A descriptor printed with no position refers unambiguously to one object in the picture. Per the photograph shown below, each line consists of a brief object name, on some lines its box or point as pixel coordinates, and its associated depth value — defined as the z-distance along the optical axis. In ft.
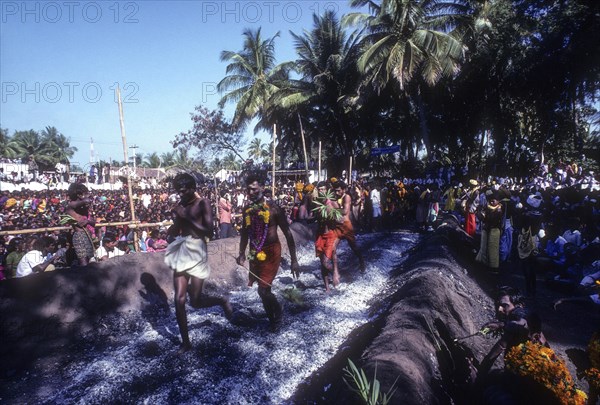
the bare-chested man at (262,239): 16.15
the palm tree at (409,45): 64.69
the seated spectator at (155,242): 32.76
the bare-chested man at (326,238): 22.24
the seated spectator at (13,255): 22.04
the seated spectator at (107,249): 29.84
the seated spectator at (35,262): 20.99
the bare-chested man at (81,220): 20.21
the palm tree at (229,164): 212.64
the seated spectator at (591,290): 12.31
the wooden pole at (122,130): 24.81
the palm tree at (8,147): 161.38
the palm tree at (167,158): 240.94
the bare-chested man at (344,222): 23.68
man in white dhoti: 14.10
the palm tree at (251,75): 90.48
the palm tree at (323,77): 83.61
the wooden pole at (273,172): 37.65
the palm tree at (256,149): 218.81
